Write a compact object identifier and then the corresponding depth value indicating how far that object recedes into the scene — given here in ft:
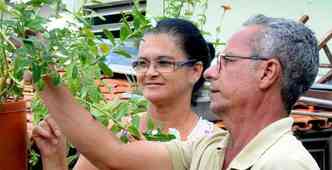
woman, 9.94
